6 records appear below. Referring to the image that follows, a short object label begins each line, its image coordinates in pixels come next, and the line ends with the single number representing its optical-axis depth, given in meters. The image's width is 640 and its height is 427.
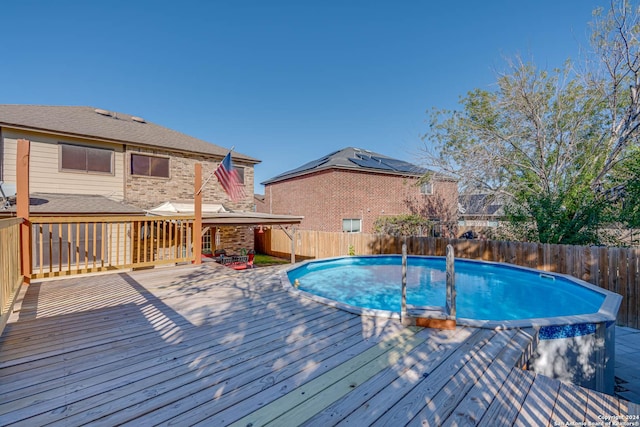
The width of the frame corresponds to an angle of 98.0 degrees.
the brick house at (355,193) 16.33
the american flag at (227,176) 7.89
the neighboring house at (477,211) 13.28
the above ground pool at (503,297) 3.74
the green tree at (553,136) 8.83
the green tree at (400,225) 17.11
